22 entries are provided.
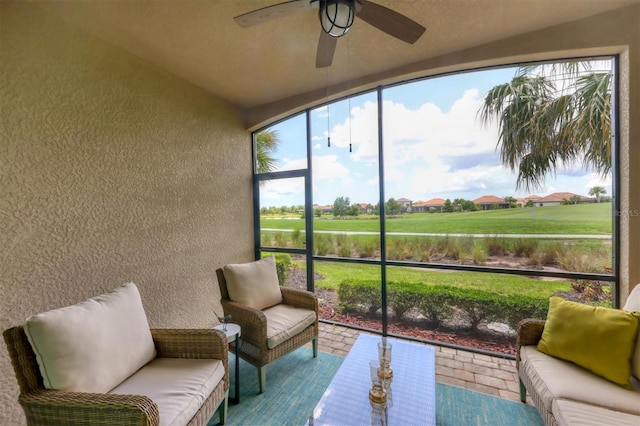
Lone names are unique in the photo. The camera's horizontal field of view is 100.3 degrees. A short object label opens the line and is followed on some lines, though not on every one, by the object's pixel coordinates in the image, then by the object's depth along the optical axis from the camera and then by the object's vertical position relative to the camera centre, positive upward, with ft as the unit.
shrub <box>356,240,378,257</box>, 10.28 -1.57
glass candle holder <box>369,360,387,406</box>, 4.78 -3.36
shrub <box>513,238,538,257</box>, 8.24 -1.34
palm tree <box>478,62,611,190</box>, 7.61 +2.53
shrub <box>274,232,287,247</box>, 12.18 -1.41
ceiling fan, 4.97 +3.74
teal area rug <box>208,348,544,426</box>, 6.03 -4.81
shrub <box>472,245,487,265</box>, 8.76 -1.67
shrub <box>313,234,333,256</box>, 11.22 -1.50
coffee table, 4.50 -3.55
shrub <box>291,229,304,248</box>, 11.78 -1.34
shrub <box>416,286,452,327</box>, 9.40 -3.52
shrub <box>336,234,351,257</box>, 10.81 -1.52
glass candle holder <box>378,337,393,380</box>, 5.40 -3.24
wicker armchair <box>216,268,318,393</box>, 6.98 -3.57
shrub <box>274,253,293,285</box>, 12.11 -2.56
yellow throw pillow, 4.94 -2.68
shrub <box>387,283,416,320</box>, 9.89 -3.43
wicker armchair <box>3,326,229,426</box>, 3.93 -2.85
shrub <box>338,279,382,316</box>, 10.37 -3.57
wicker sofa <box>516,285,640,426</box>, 4.26 -3.36
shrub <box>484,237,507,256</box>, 8.57 -1.33
